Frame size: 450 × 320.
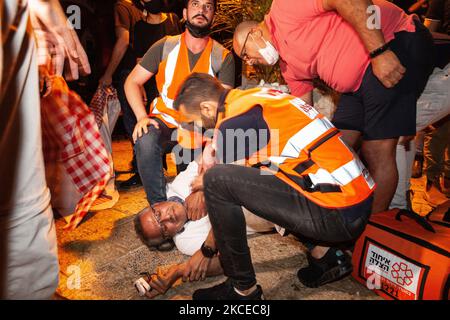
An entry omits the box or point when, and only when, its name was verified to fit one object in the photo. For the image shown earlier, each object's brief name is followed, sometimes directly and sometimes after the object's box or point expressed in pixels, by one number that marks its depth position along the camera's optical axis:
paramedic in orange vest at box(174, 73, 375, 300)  1.54
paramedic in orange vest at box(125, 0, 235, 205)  2.71
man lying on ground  1.99
